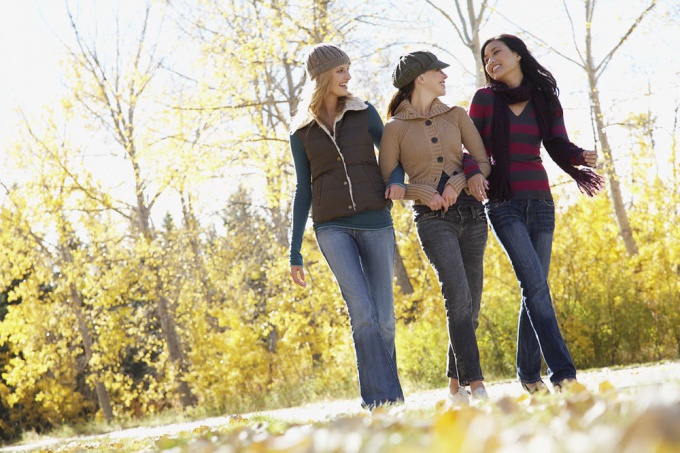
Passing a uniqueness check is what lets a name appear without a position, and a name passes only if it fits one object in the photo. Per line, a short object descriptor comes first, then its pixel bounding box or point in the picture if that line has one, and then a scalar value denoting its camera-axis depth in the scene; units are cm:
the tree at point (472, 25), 1235
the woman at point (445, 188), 438
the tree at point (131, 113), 1720
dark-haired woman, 443
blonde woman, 419
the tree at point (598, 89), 1382
